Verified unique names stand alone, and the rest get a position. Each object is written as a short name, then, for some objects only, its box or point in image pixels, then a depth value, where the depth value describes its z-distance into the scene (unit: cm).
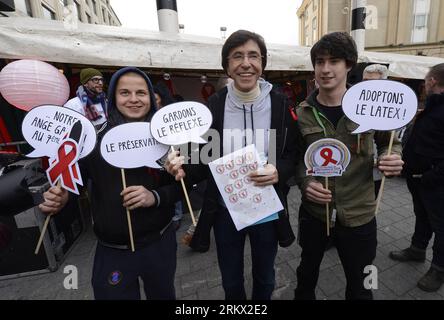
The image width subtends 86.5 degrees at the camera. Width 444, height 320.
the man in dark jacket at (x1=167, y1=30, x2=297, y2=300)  135
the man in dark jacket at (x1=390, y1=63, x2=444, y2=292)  199
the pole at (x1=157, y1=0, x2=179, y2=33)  487
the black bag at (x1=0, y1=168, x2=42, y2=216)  143
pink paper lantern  241
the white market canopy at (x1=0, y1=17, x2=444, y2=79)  244
